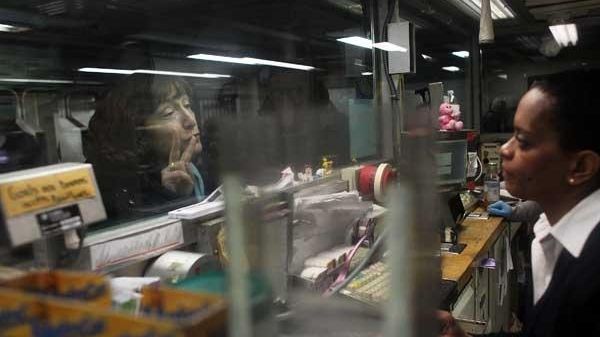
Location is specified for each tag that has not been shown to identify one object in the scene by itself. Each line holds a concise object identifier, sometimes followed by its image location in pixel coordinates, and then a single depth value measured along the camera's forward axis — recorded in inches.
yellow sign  27.7
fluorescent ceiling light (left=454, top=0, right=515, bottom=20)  169.3
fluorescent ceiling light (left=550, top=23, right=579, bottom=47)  203.2
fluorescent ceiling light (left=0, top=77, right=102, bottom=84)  72.7
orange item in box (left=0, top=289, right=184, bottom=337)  20.8
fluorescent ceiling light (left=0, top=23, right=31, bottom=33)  80.0
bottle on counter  148.0
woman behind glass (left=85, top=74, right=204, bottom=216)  73.4
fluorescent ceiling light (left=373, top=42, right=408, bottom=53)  135.7
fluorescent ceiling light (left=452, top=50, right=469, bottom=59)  223.0
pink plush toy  133.5
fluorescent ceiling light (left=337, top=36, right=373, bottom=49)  142.3
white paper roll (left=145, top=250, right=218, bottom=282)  49.8
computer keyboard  25.7
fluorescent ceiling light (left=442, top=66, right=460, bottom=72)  216.6
